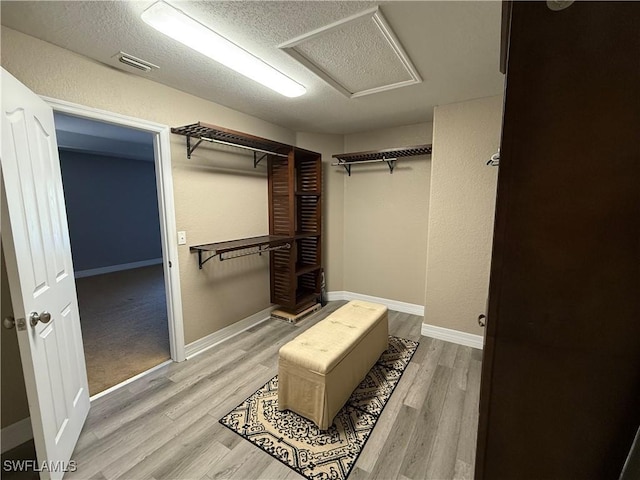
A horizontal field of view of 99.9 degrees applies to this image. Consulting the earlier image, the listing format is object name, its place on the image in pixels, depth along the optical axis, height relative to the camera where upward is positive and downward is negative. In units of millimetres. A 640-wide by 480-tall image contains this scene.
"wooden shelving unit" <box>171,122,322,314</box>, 2775 -232
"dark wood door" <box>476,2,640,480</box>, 624 -84
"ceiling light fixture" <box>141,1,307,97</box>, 1368 +987
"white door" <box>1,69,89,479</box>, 1238 -316
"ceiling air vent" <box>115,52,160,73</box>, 1795 +1019
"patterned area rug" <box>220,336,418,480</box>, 1535 -1434
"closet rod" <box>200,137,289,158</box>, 2473 +638
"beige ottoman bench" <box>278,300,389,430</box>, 1701 -1063
